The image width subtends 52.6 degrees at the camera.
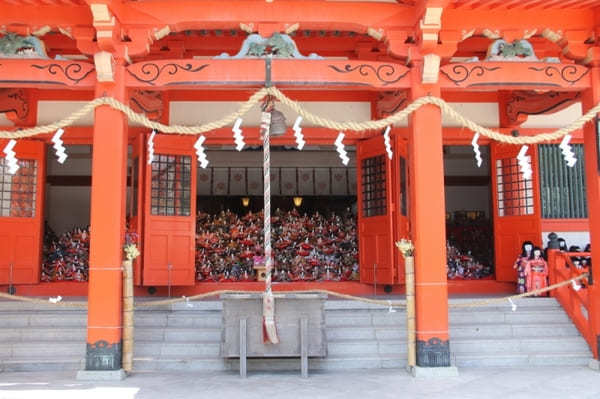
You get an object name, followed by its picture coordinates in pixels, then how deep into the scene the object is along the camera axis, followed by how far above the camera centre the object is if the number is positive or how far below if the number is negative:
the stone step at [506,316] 7.70 -0.86
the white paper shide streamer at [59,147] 6.66 +1.16
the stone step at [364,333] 7.30 -1.00
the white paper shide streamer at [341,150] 6.75 +1.13
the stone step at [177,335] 7.30 -1.01
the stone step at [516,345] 7.19 -1.14
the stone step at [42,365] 6.84 -1.27
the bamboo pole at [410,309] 6.53 -0.65
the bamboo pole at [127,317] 6.49 -0.70
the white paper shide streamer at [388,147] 8.16 +1.47
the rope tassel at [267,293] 6.26 -0.44
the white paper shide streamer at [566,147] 7.01 +1.18
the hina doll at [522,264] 8.77 -0.22
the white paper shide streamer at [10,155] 6.56 +1.05
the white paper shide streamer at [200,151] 6.80 +1.16
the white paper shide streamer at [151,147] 8.71 +1.51
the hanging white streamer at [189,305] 7.93 -0.70
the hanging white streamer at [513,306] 7.59 -0.72
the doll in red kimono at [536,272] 8.61 -0.33
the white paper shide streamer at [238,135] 6.60 +1.27
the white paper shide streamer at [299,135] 6.54 +1.27
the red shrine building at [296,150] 6.63 +1.69
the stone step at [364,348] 7.05 -1.15
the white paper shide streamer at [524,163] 7.05 +1.02
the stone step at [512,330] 7.45 -1.00
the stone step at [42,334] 7.28 -0.99
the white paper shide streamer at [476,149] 7.36 +1.22
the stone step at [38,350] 7.03 -1.14
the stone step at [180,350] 7.03 -1.15
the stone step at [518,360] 6.98 -1.28
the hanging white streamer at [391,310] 7.51 -0.77
